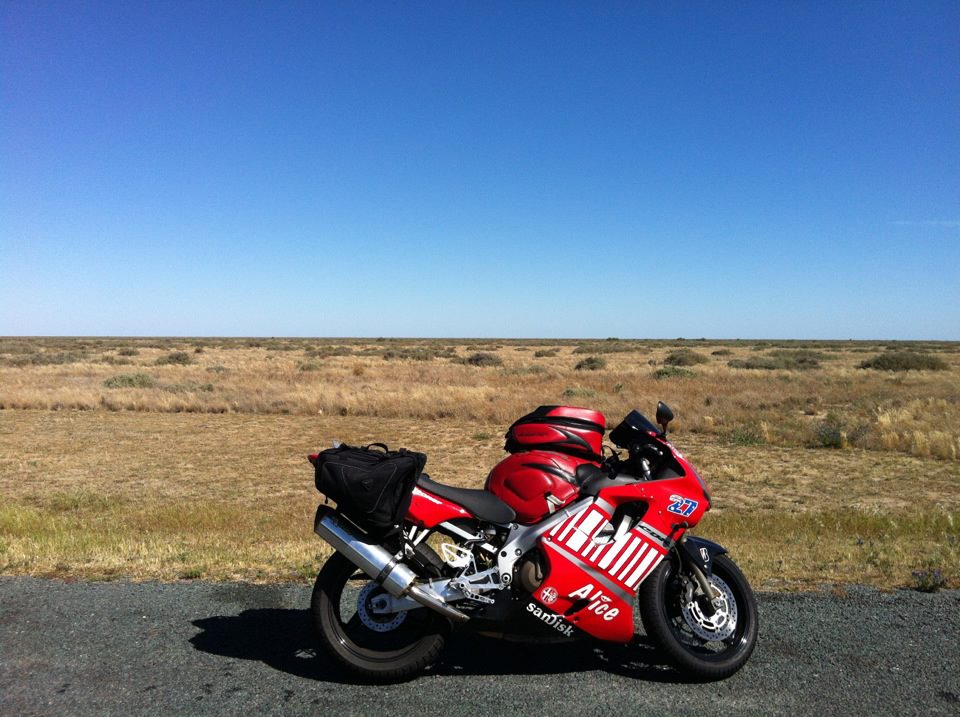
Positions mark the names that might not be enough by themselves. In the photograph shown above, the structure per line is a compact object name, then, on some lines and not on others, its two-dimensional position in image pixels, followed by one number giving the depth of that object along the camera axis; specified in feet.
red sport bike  13.07
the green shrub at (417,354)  197.06
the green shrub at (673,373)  125.39
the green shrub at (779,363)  152.43
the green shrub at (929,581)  17.79
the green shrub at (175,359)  163.92
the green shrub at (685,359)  169.68
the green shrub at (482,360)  168.02
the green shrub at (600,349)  252.83
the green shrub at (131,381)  103.57
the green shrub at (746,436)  59.72
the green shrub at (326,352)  220.88
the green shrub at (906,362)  141.69
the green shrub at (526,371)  136.93
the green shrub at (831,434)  57.26
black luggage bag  12.73
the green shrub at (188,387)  96.52
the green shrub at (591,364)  153.89
